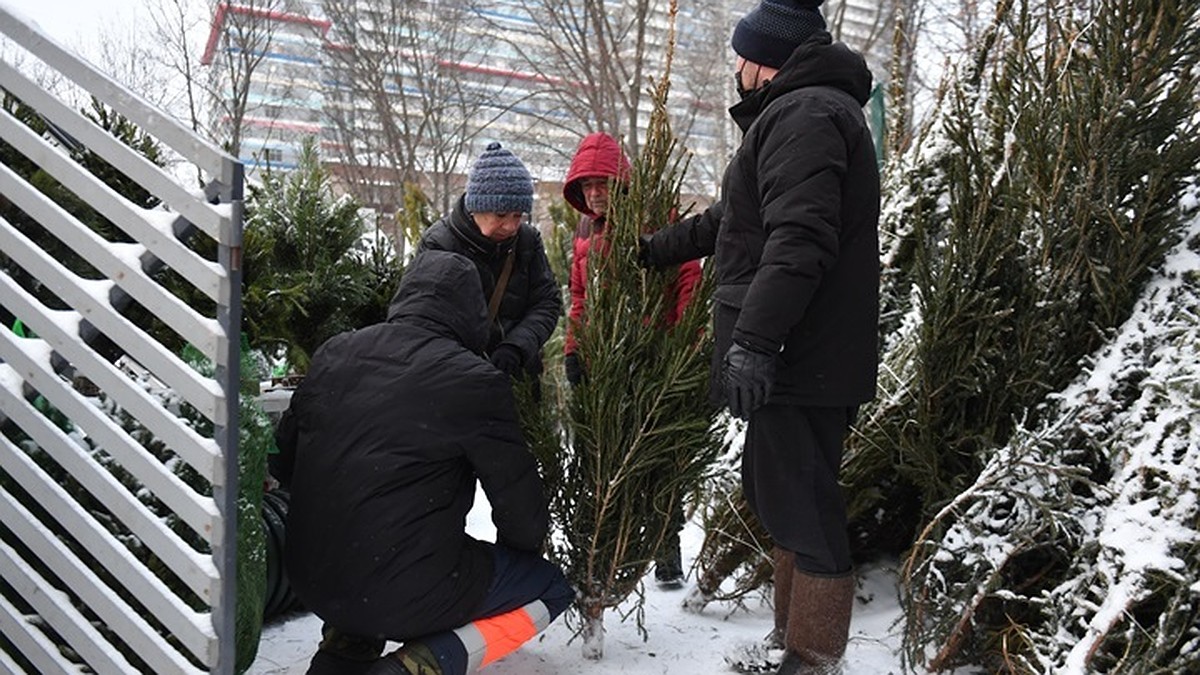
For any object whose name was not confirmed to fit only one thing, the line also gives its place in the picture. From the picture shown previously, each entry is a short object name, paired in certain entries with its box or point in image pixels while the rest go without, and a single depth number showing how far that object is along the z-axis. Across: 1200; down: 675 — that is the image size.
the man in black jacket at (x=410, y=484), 2.47
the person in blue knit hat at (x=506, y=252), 3.42
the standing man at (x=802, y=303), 2.43
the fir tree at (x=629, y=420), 2.91
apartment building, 19.56
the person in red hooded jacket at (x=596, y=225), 3.16
